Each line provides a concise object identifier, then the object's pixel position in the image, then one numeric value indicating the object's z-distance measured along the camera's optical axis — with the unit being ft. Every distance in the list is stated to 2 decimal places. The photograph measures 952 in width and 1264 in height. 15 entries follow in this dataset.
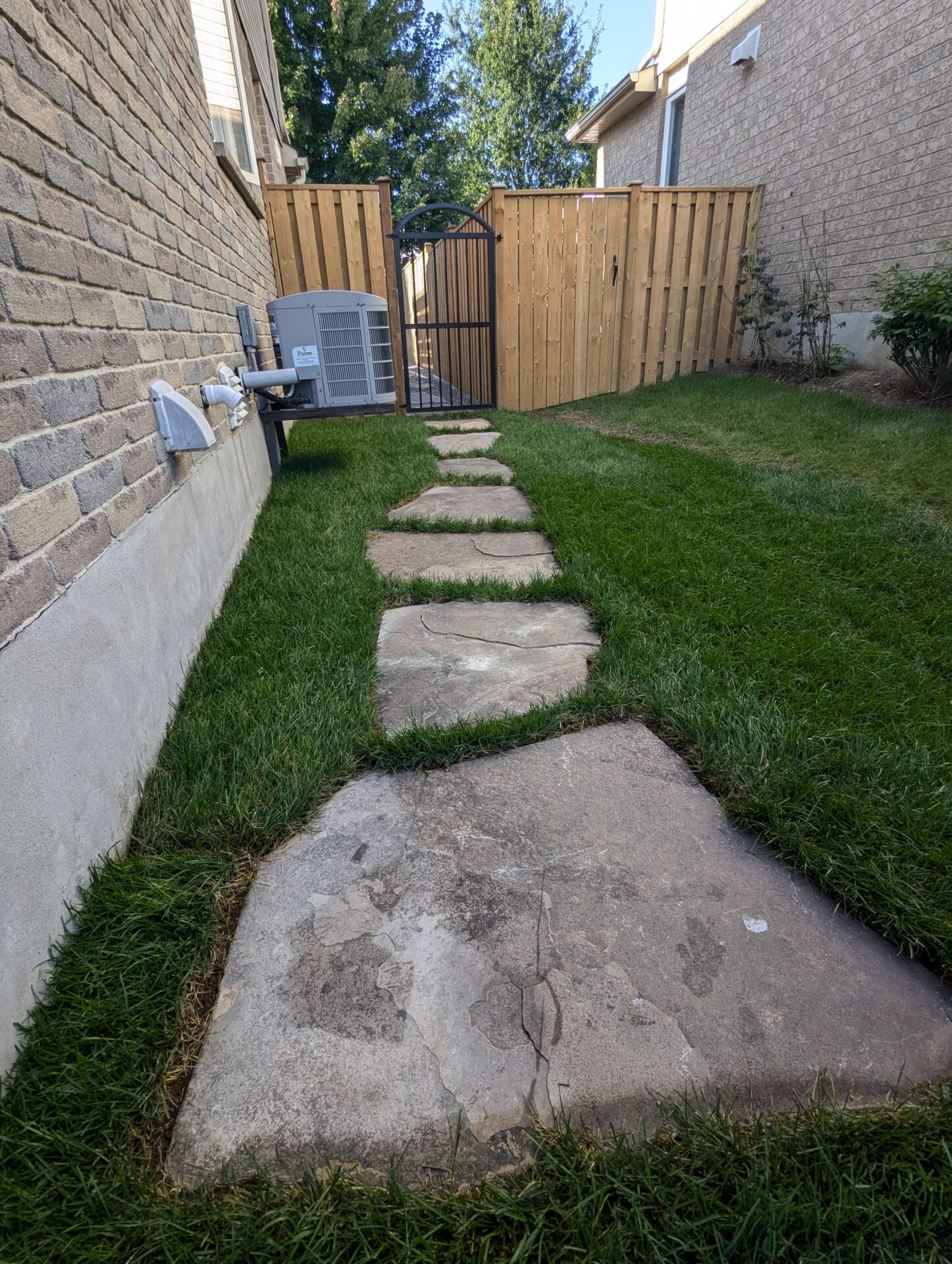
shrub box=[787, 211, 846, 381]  20.04
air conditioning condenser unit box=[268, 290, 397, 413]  12.50
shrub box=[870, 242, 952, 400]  14.99
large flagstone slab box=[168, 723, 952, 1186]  2.87
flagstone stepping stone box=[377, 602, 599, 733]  5.80
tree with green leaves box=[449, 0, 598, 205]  57.57
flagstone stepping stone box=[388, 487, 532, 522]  11.12
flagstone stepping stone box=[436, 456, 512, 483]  13.84
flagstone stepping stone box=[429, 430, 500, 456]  16.25
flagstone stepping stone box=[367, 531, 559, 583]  8.75
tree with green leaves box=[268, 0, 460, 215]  51.49
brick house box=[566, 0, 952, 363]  16.93
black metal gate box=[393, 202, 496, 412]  20.51
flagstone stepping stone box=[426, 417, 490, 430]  19.25
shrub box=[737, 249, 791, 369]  22.34
